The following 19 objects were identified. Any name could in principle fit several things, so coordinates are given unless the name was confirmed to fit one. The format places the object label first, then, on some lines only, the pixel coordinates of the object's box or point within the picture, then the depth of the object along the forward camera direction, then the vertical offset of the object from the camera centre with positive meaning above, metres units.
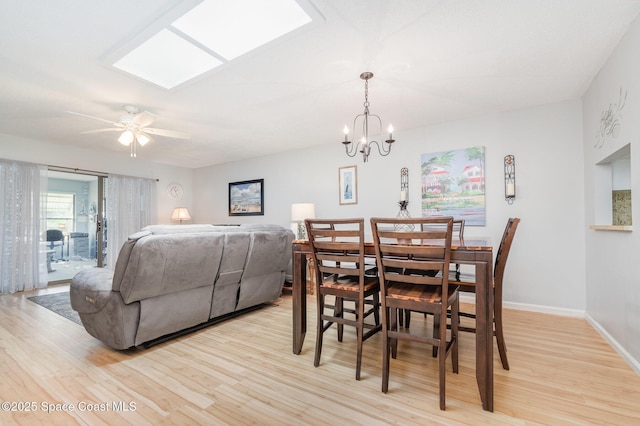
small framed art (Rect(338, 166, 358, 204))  4.60 +0.49
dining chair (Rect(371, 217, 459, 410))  1.59 -0.48
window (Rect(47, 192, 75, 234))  4.88 +0.09
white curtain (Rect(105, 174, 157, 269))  5.36 +0.15
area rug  3.18 -1.07
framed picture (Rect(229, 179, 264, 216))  5.79 +0.36
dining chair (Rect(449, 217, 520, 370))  1.97 -0.50
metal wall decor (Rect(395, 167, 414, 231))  4.11 +0.31
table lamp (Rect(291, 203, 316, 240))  4.59 +0.05
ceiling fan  3.15 +1.02
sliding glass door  4.97 -0.14
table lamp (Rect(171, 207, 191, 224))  6.24 +0.04
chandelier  2.61 +1.22
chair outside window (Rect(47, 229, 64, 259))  4.89 -0.36
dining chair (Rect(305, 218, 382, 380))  1.90 -0.47
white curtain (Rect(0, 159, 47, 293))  4.23 -0.15
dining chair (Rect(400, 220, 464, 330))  2.32 -0.47
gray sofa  2.16 -0.55
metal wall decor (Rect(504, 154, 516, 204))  3.41 +0.44
